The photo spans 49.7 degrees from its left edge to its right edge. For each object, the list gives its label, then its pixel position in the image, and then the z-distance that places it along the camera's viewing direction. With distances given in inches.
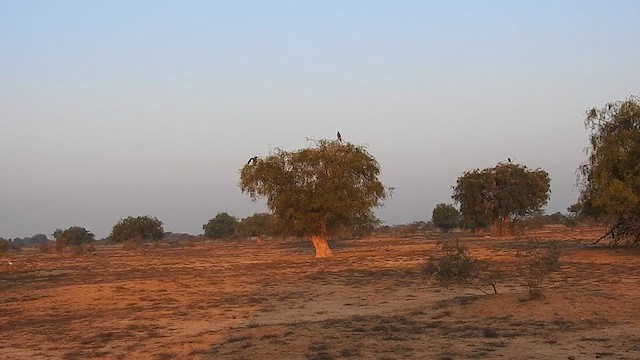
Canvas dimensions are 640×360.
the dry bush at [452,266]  701.9
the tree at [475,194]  2760.1
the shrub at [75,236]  4264.3
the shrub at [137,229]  3654.0
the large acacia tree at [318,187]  1772.9
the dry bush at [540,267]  676.7
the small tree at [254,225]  4335.6
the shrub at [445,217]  4261.8
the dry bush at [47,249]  3501.5
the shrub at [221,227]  4990.2
